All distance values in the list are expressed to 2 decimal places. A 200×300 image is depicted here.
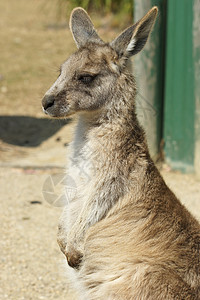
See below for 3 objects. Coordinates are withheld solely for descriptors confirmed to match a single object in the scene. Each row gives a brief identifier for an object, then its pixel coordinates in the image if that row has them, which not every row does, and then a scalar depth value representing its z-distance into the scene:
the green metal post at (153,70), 12.70
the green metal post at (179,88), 12.90
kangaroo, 6.52
